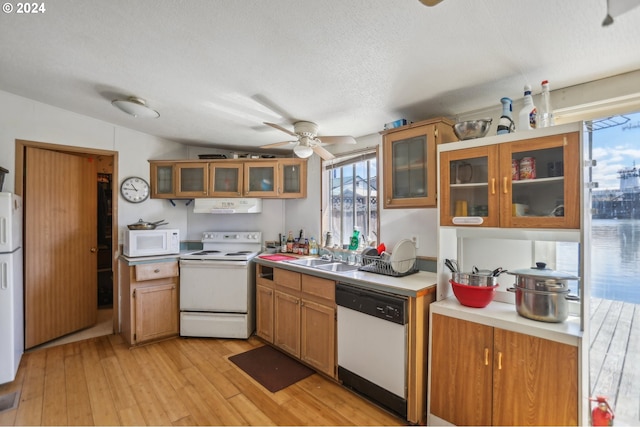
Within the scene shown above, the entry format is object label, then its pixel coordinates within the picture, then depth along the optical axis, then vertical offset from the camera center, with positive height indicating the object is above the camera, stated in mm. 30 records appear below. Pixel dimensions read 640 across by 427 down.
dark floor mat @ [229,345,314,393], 2352 -1393
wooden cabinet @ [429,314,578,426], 1418 -912
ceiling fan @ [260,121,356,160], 2504 +655
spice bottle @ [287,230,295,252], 3506 -365
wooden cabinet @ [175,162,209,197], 3465 +414
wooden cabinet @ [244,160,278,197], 3436 +419
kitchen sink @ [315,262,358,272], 2572 -513
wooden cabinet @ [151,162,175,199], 3502 +405
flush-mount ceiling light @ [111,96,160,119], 2408 +917
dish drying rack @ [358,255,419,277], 2275 -455
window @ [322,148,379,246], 2980 +187
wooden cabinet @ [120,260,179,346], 2924 -943
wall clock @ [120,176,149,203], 3305 +276
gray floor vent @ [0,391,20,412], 2012 -1378
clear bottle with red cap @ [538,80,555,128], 1647 +605
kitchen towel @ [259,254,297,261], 3041 -497
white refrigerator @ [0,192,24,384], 2201 -613
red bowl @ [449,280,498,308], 1757 -515
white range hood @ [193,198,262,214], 3451 +82
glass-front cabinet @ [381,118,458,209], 2119 +409
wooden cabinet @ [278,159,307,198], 3453 +426
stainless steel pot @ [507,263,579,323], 1535 -451
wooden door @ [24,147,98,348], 2848 -346
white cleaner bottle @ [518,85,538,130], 1689 +596
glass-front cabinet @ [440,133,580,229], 1506 +175
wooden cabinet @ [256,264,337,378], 2385 -967
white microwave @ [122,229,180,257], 2963 -321
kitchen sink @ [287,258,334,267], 2771 -501
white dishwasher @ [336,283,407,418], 1903 -957
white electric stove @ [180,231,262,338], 3096 -922
